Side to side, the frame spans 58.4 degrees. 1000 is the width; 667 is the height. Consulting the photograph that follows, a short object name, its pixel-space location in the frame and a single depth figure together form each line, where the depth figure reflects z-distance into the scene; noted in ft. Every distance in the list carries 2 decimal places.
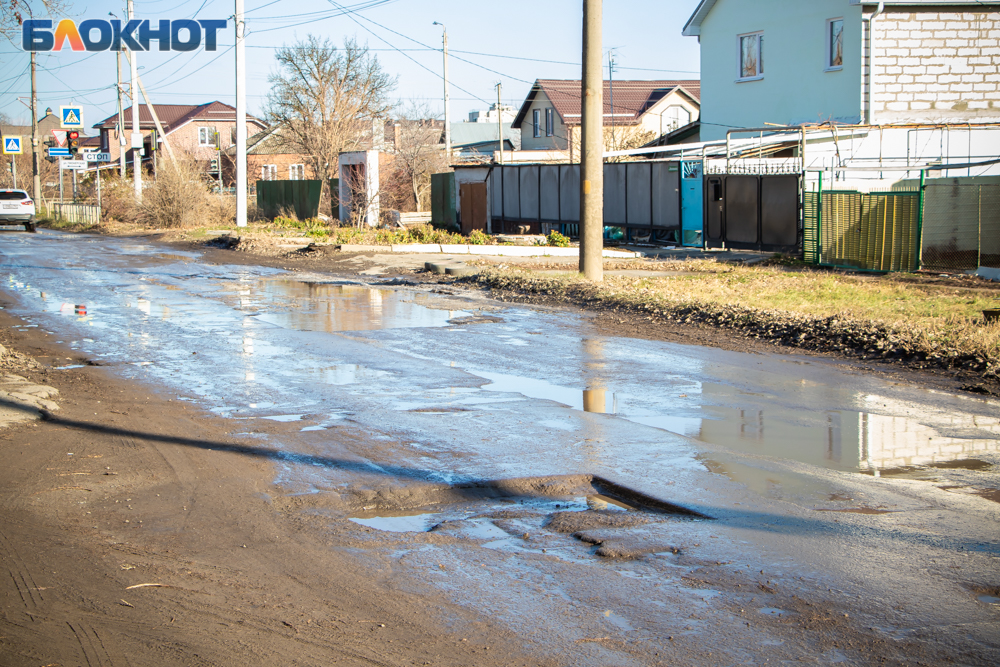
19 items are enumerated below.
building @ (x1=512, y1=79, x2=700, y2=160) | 204.74
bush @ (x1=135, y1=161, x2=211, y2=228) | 130.31
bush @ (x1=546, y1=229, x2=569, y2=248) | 88.07
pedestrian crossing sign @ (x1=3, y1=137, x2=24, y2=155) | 156.76
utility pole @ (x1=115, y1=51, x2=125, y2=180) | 147.64
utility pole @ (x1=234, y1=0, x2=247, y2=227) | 106.32
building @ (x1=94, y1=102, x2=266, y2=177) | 271.08
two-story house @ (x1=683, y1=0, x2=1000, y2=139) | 90.27
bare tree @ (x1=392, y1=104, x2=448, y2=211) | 160.04
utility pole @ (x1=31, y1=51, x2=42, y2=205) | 176.35
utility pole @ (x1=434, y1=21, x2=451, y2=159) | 172.37
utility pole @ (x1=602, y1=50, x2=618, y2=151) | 192.65
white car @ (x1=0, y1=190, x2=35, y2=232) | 127.03
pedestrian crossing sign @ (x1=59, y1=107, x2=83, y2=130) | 142.41
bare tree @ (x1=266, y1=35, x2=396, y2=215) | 176.96
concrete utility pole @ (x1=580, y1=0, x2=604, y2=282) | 52.85
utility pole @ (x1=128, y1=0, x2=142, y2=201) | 135.95
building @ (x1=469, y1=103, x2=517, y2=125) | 335.38
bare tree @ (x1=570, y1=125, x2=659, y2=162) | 155.05
